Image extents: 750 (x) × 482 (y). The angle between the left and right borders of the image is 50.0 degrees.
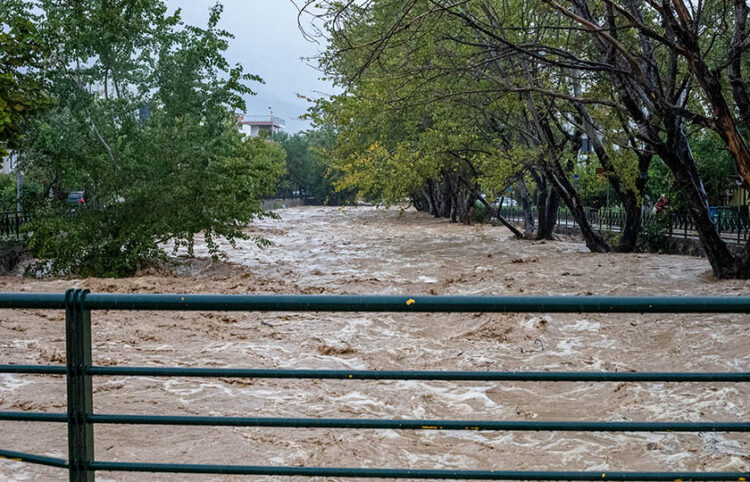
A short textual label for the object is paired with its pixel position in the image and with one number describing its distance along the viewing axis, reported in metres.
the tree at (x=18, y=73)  17.70
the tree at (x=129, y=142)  18.64
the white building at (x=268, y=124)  150.99
